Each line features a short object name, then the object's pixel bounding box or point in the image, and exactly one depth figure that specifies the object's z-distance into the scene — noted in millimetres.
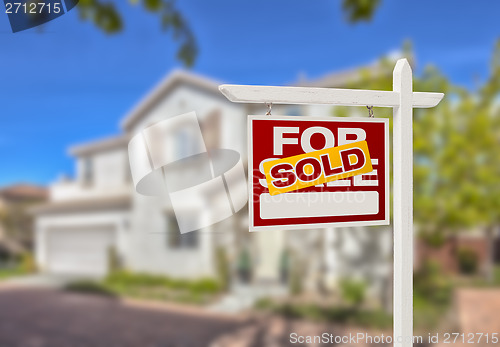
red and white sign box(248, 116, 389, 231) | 2736
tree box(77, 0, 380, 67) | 5902
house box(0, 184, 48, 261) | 14930
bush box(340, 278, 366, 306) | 11004
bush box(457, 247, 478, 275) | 17812
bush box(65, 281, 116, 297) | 14195
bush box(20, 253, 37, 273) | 14805
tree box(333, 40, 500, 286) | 10008
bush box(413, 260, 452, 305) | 11485
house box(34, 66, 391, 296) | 12141
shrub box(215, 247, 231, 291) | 12654
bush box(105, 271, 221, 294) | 12789
